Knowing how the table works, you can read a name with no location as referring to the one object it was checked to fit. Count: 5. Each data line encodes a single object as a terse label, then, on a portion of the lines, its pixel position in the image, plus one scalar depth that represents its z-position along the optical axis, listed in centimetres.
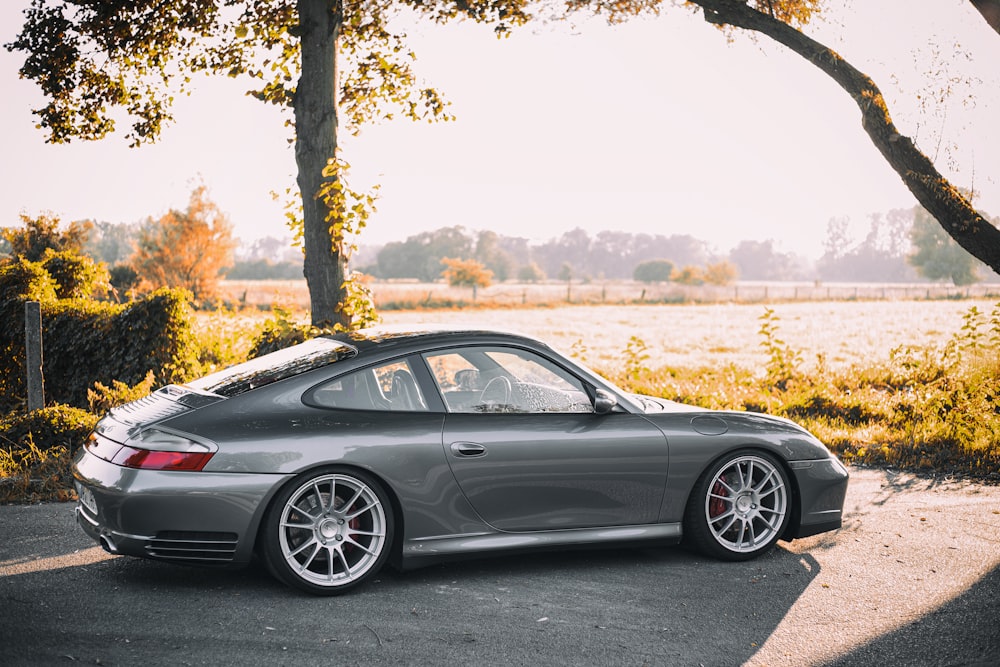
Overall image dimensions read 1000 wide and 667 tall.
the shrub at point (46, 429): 854
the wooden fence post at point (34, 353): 948
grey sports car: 458
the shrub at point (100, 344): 1218
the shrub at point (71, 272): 1447
